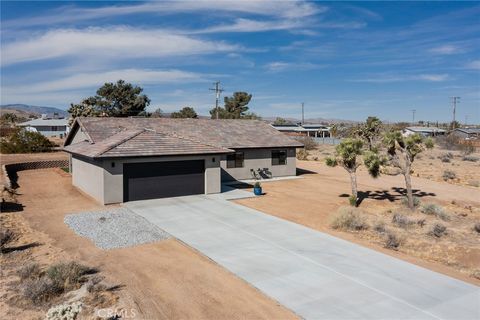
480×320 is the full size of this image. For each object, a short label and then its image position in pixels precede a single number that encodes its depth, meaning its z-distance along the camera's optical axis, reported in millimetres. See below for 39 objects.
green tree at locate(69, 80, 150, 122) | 70000
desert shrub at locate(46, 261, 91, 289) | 10094
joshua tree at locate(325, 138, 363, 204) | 20750
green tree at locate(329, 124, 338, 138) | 94688
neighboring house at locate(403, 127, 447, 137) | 97488
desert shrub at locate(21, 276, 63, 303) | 9367
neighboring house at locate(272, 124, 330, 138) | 96812
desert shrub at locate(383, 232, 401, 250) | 14094
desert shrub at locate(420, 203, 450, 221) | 19281
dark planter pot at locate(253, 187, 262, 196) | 23516
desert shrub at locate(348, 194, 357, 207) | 21177
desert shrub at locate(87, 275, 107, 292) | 9914
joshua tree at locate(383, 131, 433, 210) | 20906
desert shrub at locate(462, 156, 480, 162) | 48838
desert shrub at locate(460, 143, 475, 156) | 58856
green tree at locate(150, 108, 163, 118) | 108625
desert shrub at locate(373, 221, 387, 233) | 16189
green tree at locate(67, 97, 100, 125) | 60562
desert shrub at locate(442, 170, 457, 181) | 34238
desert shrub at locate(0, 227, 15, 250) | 13631
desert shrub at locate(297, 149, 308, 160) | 49344
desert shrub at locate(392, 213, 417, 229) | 17378
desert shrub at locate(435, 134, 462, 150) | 66125
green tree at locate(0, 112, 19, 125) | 99900
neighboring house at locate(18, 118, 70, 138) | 80500
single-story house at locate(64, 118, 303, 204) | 20844
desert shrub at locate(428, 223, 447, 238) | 15852
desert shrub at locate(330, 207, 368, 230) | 16484
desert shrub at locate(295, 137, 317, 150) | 63028
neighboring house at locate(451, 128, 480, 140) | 90800
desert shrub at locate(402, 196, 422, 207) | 21656
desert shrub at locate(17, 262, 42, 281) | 10641
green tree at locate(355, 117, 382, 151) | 36575
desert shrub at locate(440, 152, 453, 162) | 48538
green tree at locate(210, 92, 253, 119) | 78356
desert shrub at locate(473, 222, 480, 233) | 16720
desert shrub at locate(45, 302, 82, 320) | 7891
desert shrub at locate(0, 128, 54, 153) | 49094
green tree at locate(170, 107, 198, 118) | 82281
